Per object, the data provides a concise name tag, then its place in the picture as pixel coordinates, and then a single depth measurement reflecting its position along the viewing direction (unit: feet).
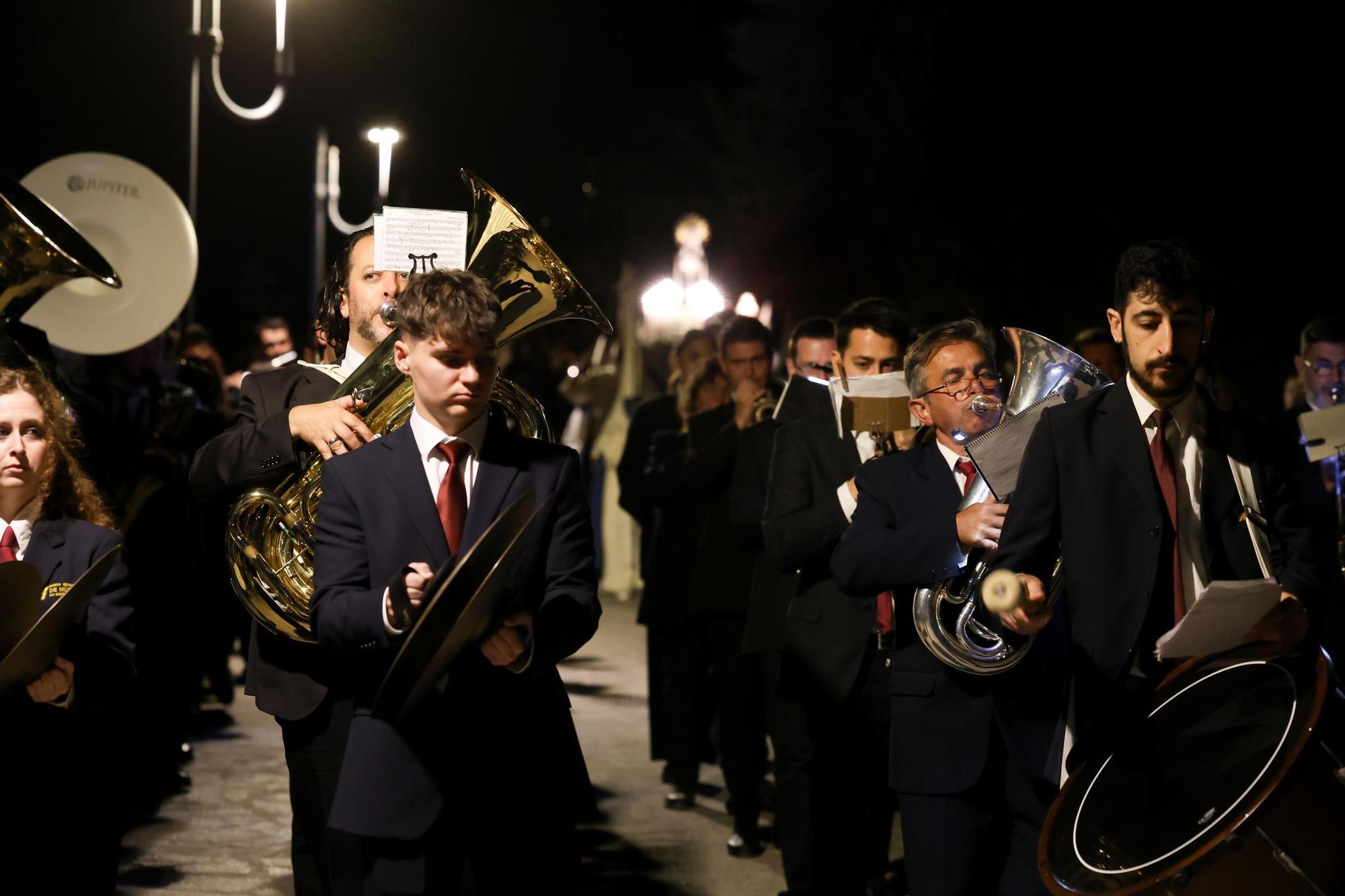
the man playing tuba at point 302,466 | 15.03
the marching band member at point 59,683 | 14.08
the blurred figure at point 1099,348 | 27.78
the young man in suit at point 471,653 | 12.42
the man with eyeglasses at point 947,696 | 15.81
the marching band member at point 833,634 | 19.74
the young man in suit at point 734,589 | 25.71
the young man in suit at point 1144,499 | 13.84
